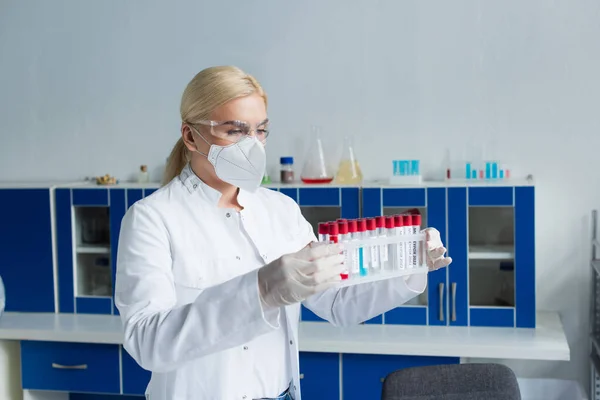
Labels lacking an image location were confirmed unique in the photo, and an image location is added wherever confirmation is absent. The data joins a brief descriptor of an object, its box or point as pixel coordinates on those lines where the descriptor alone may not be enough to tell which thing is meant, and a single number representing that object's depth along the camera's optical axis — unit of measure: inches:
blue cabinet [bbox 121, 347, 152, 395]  113.0
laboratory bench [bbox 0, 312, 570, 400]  103.3
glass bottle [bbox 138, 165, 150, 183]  129.0
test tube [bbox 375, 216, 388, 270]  62.1
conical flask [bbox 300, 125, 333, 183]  119.9
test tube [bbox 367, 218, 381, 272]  61.2
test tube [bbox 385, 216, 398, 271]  62.6
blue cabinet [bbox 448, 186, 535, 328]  108.6
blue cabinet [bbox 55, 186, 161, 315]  122.0
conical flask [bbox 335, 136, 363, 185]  119.3
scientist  58.1
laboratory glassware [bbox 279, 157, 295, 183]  120.3
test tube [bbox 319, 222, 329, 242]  58.0
